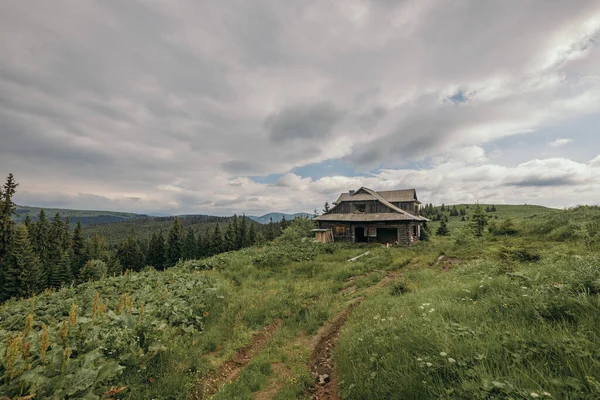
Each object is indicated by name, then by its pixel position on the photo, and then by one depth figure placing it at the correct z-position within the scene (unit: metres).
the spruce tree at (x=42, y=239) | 51.74
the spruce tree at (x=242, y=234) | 77.69
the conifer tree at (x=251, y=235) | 78.46
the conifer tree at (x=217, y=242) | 72.44
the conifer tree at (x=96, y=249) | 61.31
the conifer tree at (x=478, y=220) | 30.55
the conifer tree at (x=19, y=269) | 38.88
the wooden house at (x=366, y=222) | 27.38
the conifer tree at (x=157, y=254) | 68.76
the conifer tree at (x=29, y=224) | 52.97
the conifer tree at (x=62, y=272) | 47.47
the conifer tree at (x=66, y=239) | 58.06
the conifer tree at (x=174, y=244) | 68.44
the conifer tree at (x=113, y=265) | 57.11
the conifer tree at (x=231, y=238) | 74.44
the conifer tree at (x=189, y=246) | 69.00
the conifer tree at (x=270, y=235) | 86.09
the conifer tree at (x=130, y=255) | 69.81
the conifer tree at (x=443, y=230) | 43.45
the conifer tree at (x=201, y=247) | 72.56
